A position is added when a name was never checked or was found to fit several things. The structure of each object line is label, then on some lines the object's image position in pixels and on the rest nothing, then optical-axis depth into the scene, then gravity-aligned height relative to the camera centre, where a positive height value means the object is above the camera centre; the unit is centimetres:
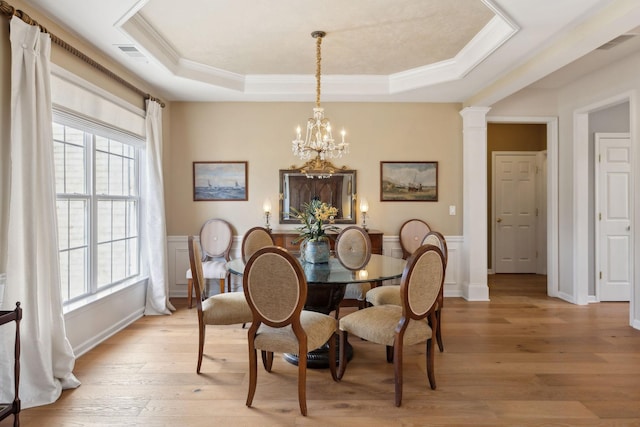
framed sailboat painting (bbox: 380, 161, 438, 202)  534 +41
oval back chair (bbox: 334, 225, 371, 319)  388 -37
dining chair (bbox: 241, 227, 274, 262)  418 -30
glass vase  326 -32
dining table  278 -45
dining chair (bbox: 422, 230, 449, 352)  323 -29
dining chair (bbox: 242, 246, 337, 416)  227 -56
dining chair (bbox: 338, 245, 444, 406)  243 -71
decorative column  516 +15
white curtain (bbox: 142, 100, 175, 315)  444 -11
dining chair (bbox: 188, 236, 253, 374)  294 -72
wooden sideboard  486 -33
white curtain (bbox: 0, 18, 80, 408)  242 -8
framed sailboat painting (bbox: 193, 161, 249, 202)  528 +42
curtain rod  242 +126
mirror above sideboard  526 +27
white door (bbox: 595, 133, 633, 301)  498 -8
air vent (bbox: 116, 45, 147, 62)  347 +145
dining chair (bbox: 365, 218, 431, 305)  519 -30
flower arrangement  323 -7
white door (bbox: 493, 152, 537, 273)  715 -1
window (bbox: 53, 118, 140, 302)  330 +7
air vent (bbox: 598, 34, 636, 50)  360 +155
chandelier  351 +61
